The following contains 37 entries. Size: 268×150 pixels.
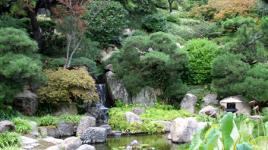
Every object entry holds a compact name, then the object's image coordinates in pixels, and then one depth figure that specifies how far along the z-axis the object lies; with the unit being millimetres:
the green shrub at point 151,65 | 16328
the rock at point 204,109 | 14788
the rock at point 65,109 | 14706
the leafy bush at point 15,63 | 12622
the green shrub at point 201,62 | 18000
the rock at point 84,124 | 13333
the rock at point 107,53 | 17656
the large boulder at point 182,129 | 12625
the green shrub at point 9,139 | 11048
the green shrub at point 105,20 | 17844
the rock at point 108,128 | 13819
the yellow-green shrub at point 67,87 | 14156
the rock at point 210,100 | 16797
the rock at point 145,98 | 16641
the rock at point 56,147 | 10296
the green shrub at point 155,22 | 20500
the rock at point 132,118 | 14344
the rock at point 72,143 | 10859
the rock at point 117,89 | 16688
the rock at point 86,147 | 10487
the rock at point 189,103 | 16312
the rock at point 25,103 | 14125
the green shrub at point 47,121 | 13491
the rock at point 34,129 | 12575
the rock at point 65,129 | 13586
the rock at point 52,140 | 11484
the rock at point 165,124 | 14344
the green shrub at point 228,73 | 15461
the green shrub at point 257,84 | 14945
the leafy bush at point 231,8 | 21969
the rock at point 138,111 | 15494
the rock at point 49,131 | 13016
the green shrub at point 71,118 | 13739
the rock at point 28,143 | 10942
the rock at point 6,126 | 11973
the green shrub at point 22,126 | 12352
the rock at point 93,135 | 12711
